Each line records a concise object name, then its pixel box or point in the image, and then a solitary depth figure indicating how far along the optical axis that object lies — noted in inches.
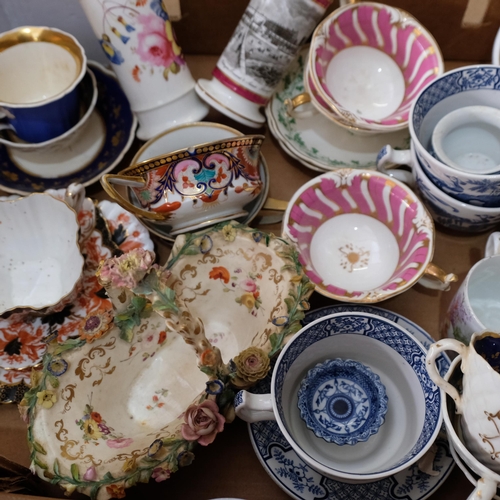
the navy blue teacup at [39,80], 23.0
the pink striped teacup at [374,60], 24.9
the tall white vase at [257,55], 21.8
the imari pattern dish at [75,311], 20.5
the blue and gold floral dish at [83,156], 24.8
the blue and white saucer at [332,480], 18.6
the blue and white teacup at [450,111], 20.5
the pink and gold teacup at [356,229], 22.2
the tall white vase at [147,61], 21.4
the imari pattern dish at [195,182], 20.1
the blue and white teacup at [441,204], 21.5
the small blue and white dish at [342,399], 19.2
